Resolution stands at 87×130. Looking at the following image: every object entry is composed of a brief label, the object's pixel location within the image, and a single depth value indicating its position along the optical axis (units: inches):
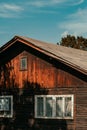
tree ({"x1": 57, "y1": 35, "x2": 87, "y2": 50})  1865.7
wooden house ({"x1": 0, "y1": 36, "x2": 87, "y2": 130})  737.2
